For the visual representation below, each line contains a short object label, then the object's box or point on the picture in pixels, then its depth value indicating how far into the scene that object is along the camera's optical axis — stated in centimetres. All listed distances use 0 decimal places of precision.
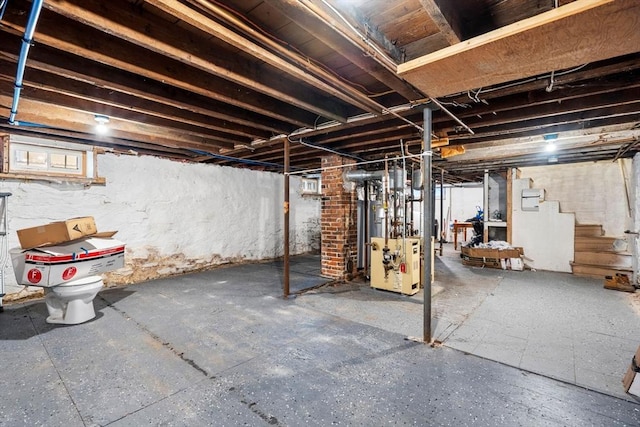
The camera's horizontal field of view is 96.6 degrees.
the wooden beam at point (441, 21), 135
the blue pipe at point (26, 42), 123
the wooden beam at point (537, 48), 120
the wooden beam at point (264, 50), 139
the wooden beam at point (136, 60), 160
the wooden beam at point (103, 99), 216
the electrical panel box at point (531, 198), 543
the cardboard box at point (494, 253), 532
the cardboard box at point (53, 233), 262
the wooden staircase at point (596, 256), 469
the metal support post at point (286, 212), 354
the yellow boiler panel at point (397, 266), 364
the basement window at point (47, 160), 342
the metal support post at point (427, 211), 236
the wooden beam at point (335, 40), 135
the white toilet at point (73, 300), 263
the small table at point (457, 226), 776
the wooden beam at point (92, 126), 279
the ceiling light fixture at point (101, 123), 288
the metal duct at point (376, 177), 400
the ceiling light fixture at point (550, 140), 355
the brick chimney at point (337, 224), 442
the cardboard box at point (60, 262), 246
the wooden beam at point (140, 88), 186
